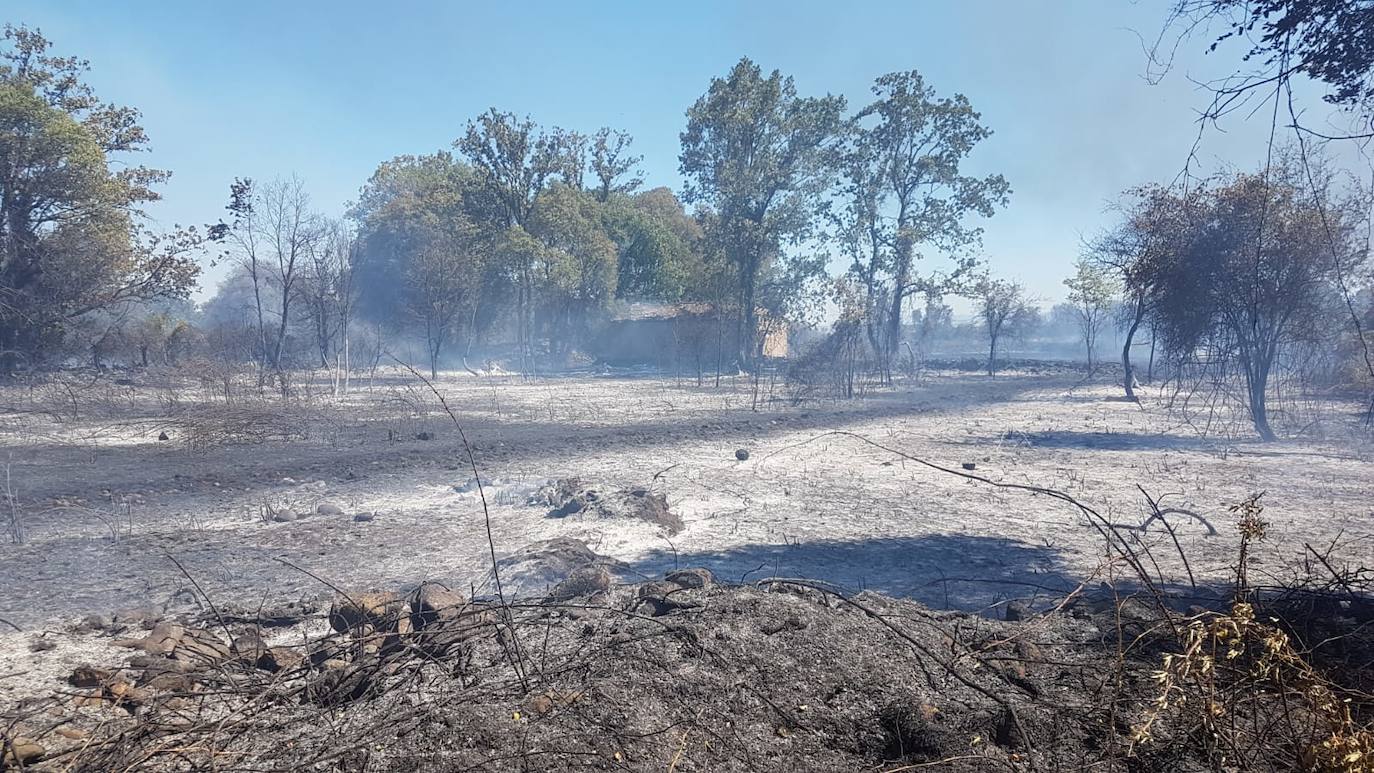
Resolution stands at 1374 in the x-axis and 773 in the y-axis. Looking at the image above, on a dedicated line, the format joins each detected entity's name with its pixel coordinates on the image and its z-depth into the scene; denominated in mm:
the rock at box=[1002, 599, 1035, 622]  4393
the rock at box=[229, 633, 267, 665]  3701
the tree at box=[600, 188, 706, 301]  45906
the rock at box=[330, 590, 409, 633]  4027
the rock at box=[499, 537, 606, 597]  6020
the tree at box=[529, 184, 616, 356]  39750
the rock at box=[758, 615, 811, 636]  3521
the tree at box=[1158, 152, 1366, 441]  13445
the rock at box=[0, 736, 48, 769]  2684
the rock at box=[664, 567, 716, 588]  4461
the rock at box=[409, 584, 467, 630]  3913
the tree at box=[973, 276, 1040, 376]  36062
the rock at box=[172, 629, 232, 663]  3787
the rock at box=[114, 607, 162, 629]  4984
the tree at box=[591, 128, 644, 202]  48156
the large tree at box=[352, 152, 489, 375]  34719
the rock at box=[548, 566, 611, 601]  4832
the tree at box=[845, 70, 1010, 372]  39406
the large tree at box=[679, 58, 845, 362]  37562
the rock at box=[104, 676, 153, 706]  3338
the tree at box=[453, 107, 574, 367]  38250
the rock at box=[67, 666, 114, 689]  3627
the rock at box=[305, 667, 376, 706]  3254
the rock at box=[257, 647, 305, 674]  3688
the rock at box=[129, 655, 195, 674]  3619
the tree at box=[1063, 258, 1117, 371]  31750
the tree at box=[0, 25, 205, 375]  19516
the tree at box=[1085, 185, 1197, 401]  14695
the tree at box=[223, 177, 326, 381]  25828
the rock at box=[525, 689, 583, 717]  2914
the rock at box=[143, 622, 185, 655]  4152
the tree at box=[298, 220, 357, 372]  26453
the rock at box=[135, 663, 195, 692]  3457
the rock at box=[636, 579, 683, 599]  4270
